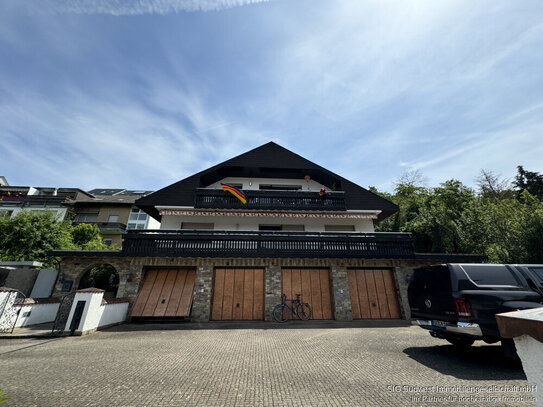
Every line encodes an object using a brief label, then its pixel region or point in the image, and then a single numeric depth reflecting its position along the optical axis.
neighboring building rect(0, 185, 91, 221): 33.75
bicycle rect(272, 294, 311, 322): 12.08
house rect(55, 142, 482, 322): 12.40
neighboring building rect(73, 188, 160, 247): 32.50
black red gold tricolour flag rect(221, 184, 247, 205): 15.82
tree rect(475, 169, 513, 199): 27.09
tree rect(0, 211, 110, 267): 18.33
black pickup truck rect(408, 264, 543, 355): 5.41
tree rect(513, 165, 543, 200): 27.70
